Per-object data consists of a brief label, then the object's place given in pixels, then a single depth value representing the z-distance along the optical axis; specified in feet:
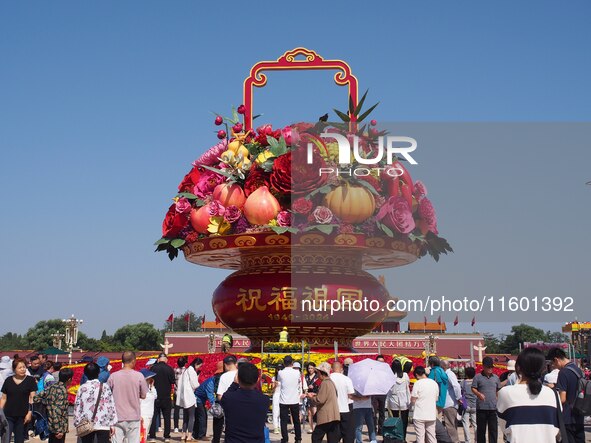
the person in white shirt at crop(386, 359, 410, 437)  39.52
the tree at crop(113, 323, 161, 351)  247.09
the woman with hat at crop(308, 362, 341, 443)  34.47
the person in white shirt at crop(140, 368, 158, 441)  39.37
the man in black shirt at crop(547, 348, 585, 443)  28.73
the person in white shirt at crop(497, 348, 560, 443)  20.03
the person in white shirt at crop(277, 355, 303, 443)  40.75
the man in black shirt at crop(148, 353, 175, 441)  46.44
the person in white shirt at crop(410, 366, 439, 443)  35.94
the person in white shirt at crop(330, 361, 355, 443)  36.19
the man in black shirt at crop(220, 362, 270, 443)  21.53
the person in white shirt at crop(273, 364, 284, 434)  46.44
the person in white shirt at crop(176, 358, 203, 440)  44.91
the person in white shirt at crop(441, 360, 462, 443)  38.96
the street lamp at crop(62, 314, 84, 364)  162.81
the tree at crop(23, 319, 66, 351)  250.37
